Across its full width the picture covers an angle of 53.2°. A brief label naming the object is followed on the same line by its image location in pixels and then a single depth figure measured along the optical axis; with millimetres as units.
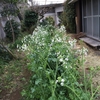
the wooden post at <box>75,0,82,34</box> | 6161
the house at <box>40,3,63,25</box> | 11994
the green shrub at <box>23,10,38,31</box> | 7907
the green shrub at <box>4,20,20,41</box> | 6306
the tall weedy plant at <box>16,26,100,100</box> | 1335
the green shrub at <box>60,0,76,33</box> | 6929
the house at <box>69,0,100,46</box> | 4429
